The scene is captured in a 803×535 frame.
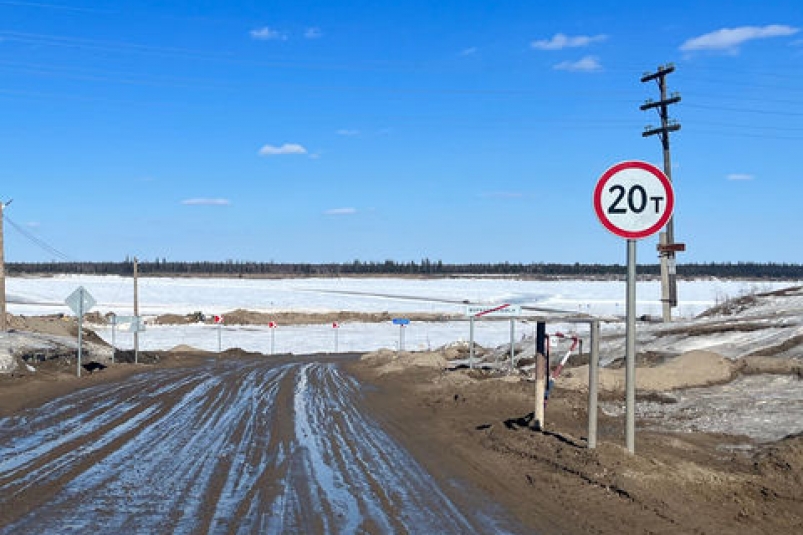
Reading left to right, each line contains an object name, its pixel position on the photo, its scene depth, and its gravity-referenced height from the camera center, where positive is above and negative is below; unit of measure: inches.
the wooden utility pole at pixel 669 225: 1535.4 +84.9
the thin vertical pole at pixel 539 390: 439.5 -66.8
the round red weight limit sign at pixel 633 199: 328.2 +27.6
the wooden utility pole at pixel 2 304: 1435.8 -65.3
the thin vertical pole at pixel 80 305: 974.4 -44.4
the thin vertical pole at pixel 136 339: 1396.9 -133.5
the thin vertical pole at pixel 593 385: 363.9 -52.4
